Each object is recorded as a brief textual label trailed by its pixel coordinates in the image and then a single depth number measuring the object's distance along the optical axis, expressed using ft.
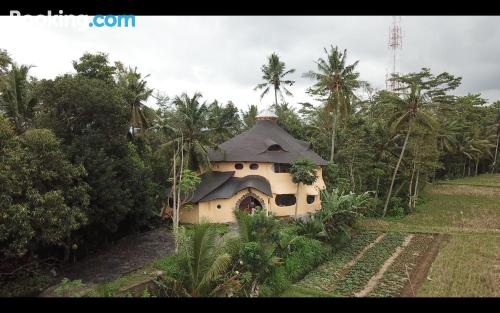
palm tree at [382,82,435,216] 90.02
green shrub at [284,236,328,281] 56.59
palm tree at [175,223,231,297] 46.55
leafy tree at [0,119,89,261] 41.45
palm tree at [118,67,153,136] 91.35
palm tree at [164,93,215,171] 78.38
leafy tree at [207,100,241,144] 122.72
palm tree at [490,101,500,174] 184.44
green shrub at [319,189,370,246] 71.20
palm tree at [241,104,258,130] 145.48
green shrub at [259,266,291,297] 50.42
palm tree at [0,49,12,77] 60.90
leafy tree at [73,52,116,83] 72.54
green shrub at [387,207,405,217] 104.30
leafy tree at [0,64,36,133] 63.41
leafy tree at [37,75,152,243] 56.03
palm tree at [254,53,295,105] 136.15
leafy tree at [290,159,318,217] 83.30
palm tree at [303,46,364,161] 94.58
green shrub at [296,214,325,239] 68.08
